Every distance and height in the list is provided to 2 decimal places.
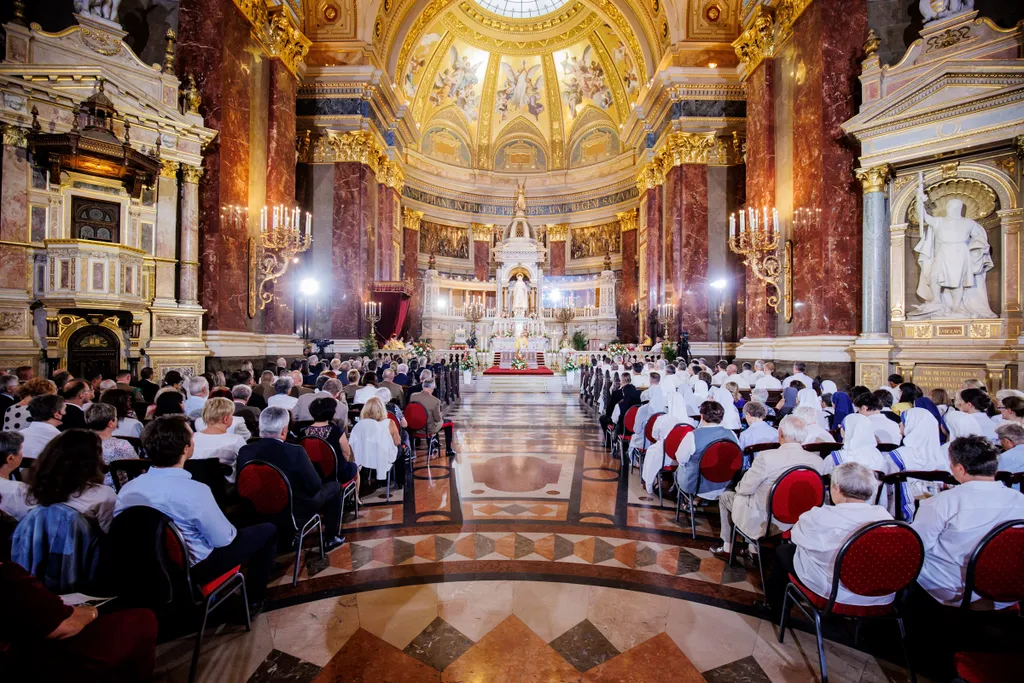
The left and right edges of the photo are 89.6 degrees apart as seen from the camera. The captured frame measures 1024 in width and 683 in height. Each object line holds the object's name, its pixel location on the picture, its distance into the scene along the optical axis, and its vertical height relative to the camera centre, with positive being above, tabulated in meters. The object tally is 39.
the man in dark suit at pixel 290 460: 3.81 -0.86
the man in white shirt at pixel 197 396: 5.62 -0.59
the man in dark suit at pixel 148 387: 6.83 -0.57
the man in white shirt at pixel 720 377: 9.89 -0.59
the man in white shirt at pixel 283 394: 6.06 -0.61
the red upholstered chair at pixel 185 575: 2.52 -1.19
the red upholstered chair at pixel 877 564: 2.47 -1.07
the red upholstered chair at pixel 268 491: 3.61 -1.04
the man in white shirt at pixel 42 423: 3.79 -0.60
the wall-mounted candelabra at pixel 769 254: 11.60 +2.18
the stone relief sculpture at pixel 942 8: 9.04 +6.07
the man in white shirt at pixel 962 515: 2.71 -0.89
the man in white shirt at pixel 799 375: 8.27 -0.45
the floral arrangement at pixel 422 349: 17.40 -0.12
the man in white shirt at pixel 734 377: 9.79 -0.58
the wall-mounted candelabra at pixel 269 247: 11.83 +2.36
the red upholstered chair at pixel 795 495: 3.57 -1.03
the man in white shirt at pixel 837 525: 2.70 -0.96
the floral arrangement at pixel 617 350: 17.62 -0.12
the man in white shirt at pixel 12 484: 2.69 -0.74
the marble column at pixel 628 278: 24.91 +3.36
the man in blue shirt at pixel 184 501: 2.72 -0.83
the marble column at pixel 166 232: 9.58 +2.11
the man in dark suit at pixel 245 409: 5.48 -0.70
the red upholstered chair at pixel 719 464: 4.77 -1.10
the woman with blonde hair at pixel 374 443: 5.71 -1.09
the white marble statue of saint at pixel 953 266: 8.72 +1.42
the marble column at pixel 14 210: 7.85 +2.06
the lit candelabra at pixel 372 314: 17.22 +1.08
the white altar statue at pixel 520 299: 24.34 +2.25
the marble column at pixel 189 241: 9.91 +2.00
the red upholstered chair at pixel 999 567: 2.47 -1.07
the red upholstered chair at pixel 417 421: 7.42 -1.09
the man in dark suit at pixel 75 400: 4.54 -0.56
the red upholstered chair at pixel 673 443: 5.23 -1.00
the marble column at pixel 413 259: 25.25 +4.35
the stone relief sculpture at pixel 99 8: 9.15 +6.05
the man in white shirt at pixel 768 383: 9.34 -0.65
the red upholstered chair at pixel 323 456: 4.51 -0.99
